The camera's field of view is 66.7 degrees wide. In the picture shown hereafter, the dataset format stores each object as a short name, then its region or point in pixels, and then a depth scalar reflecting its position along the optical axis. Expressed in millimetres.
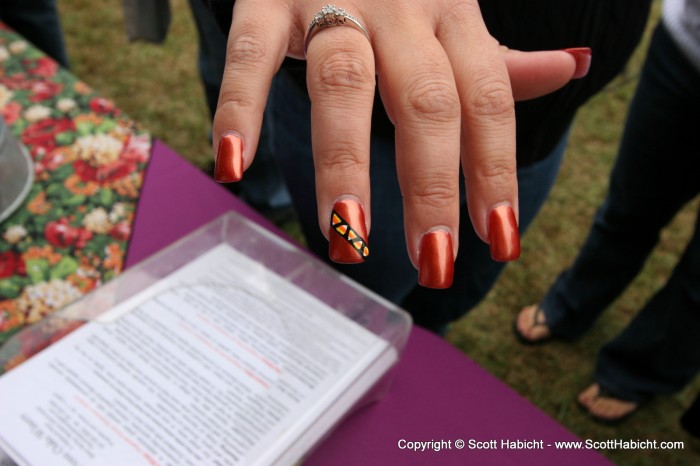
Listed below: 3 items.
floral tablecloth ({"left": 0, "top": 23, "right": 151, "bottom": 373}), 740
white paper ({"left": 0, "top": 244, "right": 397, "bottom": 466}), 511
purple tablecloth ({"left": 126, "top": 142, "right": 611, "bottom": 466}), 625
